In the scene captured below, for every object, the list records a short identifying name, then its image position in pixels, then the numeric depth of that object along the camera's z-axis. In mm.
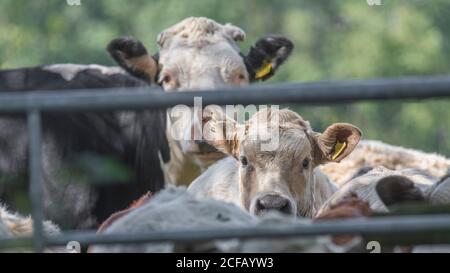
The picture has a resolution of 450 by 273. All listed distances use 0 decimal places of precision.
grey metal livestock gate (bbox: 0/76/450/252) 5569
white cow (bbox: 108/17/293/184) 15174
